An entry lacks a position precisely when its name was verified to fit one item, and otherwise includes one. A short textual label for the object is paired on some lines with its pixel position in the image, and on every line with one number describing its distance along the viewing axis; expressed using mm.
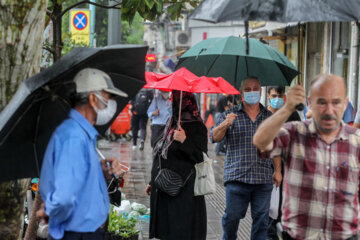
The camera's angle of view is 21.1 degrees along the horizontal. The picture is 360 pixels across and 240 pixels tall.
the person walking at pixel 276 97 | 10813
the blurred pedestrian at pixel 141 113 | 27168
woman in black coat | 9931
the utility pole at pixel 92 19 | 30720
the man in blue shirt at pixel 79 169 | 5273
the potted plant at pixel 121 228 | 10090
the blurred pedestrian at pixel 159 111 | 21714
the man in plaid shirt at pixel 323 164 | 5568
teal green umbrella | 9525
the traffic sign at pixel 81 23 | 28665
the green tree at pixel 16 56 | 5990
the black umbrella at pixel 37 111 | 5368
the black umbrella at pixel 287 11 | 5689
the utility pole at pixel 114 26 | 15931
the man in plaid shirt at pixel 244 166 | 9360
